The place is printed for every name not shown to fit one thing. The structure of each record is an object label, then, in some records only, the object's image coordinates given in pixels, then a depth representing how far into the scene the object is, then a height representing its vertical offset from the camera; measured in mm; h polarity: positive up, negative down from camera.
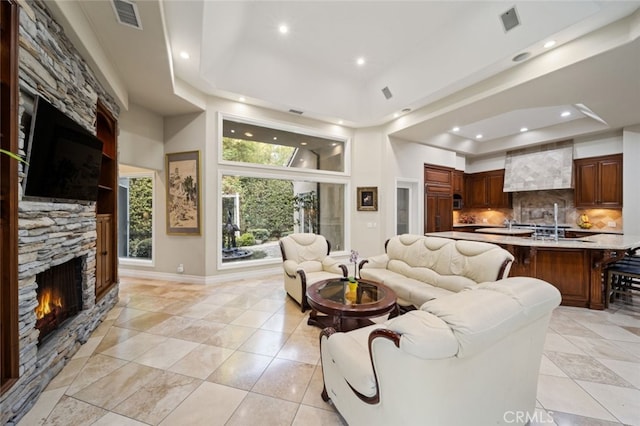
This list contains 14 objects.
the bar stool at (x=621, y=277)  3504 -886
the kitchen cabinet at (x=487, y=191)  7805 +712
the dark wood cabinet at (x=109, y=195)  3537 +248
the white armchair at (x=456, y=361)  1035 -703
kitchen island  3494 -733
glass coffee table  2285 -887
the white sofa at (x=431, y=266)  2869 -726
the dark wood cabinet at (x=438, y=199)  6773 +387
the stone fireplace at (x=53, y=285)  1758 -674
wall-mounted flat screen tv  1857 +475
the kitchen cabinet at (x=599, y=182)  5676 +727
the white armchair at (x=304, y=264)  3490 -803
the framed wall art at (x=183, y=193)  4691 +363
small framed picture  6113 +352
